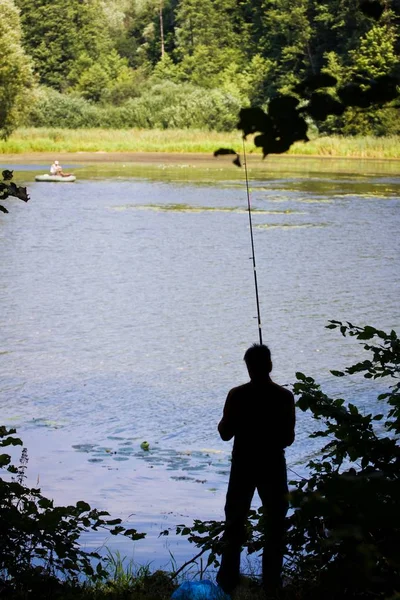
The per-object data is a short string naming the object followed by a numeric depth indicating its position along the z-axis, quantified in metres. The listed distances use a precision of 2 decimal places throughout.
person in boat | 64.60
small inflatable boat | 63.64
